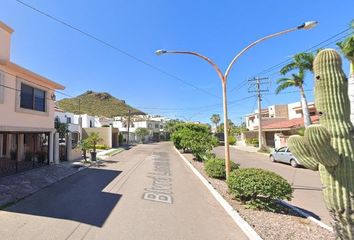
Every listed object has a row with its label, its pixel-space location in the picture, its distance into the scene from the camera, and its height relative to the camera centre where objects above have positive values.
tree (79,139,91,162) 20.77 -0.63
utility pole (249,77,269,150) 34.57 +5.48
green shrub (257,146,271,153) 34.22 -2.16
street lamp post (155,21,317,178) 10.77 +2.50
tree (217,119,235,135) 90.53 +3.21
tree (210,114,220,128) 107.53 +7.55
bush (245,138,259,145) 47.05 -1.20
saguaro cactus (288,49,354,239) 4.23 -0.20
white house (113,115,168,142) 68.17 +3.40
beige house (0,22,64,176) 12.63 +1.59
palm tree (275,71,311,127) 25.12 +5.63
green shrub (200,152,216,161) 19.35 -1.66
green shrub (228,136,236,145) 57.21 -1.32
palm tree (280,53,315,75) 24.43 +7.51
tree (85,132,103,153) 21.04 -0.17
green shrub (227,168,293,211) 7.46 -1.67
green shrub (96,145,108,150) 37.44 -1.41
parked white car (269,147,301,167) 20.69 -2.04
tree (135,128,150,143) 65.81 +1.40
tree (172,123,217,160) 20.35 -0.43
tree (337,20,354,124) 16.09 +5.62
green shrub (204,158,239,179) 13.47 -1.85
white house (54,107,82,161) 20.22 -1.06
